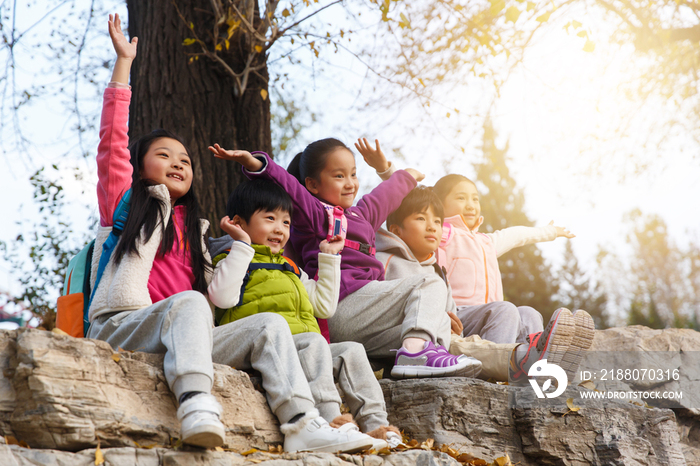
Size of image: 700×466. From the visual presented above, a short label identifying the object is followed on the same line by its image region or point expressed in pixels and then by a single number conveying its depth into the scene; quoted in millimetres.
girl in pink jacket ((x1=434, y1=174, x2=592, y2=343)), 4012
